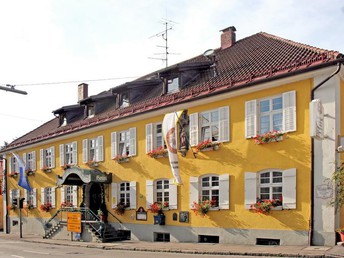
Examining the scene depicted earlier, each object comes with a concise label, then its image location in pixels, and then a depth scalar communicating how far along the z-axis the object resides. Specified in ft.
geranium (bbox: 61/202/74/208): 93.08
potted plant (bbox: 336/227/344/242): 47.21
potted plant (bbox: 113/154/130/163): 77.87
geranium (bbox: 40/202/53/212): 100.24
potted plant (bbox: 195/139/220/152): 61.93
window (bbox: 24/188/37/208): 108.06
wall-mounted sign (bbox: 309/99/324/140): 47.78
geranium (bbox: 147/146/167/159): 70.13
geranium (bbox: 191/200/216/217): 61.93
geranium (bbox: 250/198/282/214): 54.13
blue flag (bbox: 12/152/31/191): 105.19
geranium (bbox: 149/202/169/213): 69.65
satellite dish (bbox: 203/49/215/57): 77.59
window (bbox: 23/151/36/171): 108.99
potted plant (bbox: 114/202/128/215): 77.77
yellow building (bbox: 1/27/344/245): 51.42
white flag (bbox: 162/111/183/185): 63.82
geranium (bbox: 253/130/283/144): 54.44
